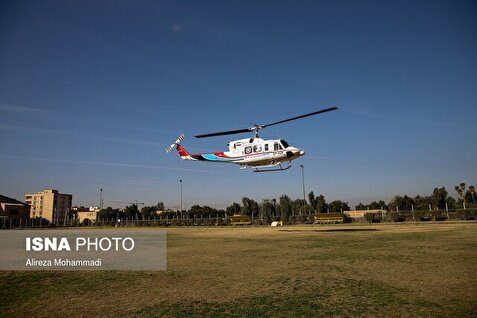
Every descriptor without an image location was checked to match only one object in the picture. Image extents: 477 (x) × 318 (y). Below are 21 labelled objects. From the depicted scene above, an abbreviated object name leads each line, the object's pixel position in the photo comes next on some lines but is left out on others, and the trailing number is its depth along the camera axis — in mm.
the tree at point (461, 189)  138362
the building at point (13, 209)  107188
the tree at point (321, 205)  134488
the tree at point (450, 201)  119588
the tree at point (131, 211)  164912
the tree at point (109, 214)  166412
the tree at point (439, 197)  121975
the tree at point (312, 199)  138125
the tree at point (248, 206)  154250
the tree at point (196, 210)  153838
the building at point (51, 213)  194362
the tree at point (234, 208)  169125
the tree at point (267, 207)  132000
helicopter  33219
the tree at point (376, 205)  145188
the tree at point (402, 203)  119062
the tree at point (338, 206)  145250
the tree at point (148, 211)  172575
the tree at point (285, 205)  132450
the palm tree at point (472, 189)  125688
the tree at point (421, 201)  118350
